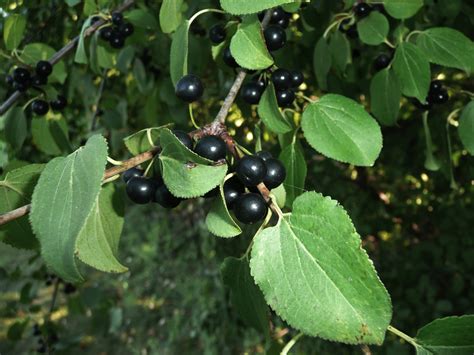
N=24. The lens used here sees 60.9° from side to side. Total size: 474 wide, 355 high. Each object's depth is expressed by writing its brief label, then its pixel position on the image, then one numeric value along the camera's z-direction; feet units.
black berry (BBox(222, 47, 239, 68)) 0.46
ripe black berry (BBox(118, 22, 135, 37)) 0.64
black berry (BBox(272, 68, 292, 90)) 0.45
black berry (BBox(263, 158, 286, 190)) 0.35
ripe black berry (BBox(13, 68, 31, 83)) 0.64
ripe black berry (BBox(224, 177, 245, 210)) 0.35
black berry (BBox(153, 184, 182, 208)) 0.35
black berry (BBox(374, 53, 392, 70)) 0.60
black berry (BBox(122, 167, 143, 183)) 0.39
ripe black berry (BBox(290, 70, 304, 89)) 0.46
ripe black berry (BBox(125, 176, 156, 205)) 0.36
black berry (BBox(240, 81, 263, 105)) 0.47
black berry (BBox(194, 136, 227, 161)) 0.32
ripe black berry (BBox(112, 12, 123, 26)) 0.63
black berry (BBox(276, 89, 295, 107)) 0.46
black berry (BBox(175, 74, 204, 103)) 0.39
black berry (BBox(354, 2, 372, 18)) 0.56
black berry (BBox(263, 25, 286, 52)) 0.46
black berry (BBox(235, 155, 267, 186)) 0.32
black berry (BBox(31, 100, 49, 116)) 0.69
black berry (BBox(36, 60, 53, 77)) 0.64
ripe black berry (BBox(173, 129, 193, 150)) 0.34
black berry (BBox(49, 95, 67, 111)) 0.70
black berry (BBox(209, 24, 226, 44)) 0.49
